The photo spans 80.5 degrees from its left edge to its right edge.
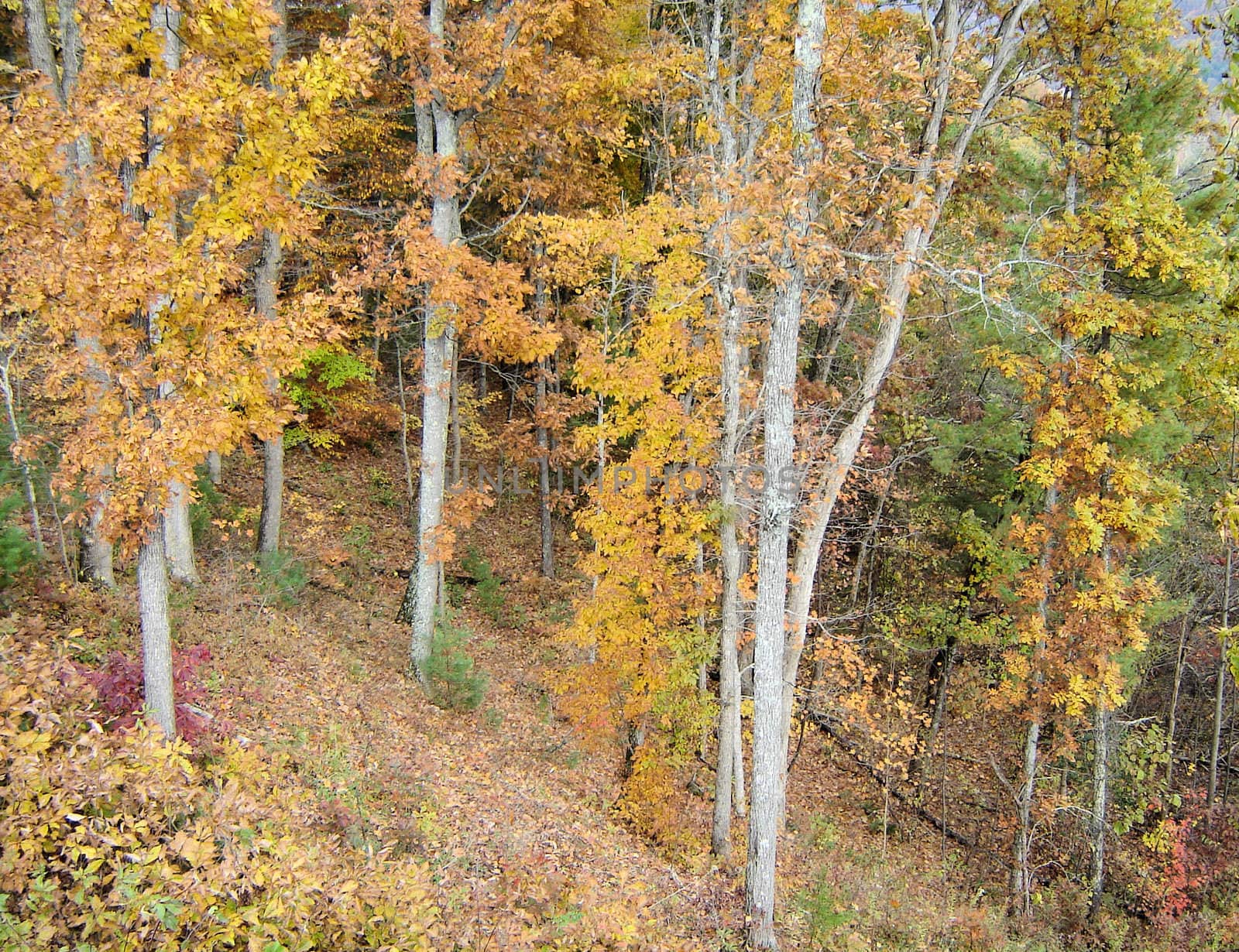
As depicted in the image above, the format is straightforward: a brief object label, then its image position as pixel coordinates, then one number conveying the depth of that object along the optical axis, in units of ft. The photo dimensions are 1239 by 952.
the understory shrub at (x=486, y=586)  51.42
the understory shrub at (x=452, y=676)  35.60
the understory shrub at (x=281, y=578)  35.70
